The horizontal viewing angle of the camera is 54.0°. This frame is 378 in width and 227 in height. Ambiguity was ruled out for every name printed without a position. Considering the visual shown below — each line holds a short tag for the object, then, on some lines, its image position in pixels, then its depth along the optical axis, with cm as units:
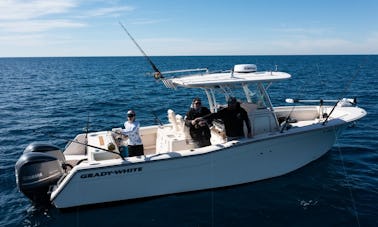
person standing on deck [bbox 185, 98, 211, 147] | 802
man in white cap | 794
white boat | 721
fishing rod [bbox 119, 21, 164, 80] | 812
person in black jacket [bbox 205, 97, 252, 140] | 802
